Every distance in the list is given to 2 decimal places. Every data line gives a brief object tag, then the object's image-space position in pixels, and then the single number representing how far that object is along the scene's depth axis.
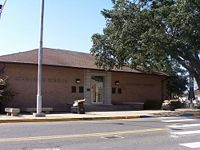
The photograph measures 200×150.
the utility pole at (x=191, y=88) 32.03
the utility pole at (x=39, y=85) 16.07
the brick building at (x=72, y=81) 20.17
